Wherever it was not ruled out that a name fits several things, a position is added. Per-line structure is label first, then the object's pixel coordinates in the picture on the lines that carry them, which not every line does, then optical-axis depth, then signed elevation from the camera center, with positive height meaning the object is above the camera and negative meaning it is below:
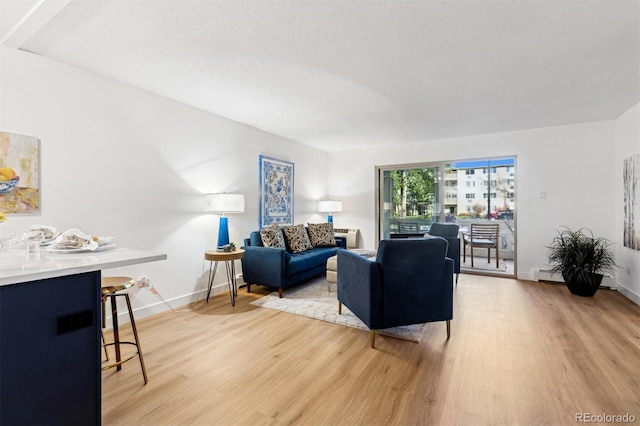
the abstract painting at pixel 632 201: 3.48 +0.12
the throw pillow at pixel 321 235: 5.01 -0.42
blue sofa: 3.70 -0.73
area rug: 2.72 -1.11
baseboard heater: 4.41 -1.01
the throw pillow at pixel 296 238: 4.49 -0.43
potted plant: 3.72 -0.67
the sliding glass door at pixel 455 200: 4.93 +0.20
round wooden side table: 3.38 -0.55
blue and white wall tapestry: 4.69 +0.33
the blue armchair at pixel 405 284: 2.35 -0.61
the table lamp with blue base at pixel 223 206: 3.56 +0.06
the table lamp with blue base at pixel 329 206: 5.84 +0.10
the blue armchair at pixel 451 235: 4.14 -0.37
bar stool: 1.81 -0.52
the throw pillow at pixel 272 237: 4.07 -0.37
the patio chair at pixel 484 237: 5.03 -0.46
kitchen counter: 1.11 -0.53
